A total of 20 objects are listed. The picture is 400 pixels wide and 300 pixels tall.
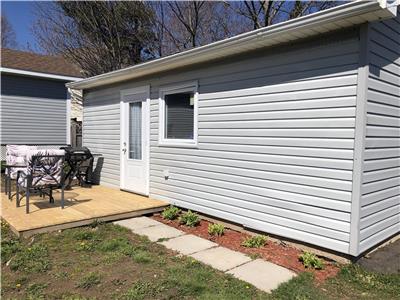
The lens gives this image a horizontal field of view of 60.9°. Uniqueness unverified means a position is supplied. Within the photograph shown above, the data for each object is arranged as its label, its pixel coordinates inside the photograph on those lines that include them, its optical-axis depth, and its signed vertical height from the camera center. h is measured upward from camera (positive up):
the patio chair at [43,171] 5.07 -0.58
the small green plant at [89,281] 3.18 -1.41
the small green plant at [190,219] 5.28 -1.30
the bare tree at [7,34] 24.02 +7.13
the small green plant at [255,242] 4.37 -1.34
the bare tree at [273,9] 12.55 +4.91
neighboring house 11.08 +1.16
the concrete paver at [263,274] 3.32 -1.42
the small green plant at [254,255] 4.02 -1.41
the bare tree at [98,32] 15.09 +4.74
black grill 7.69 -0.69
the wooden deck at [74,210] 4.71 -1.23
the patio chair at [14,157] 6.32 -0.45
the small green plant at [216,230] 4.85 -1.32
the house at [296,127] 3.64 +0.15
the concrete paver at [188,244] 4.25 -1.40
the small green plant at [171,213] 5.66 -1.29
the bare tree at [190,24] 14.85 +5.09
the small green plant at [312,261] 3.72 -1.35
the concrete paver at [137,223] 5.21 -1.38
